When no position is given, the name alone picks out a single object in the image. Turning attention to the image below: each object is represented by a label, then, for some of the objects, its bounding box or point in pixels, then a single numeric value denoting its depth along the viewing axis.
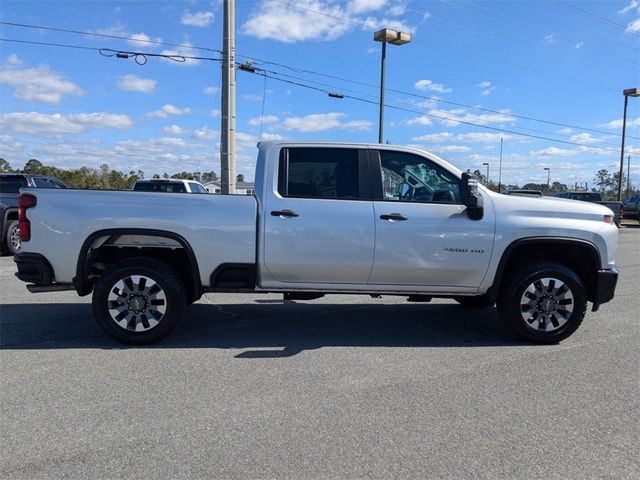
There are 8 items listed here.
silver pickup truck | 5.08
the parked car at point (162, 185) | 14.82
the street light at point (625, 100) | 31.30
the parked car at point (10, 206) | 11.11
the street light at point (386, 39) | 17.78
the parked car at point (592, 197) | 24.45
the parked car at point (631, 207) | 29.48
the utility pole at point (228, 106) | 15.34
